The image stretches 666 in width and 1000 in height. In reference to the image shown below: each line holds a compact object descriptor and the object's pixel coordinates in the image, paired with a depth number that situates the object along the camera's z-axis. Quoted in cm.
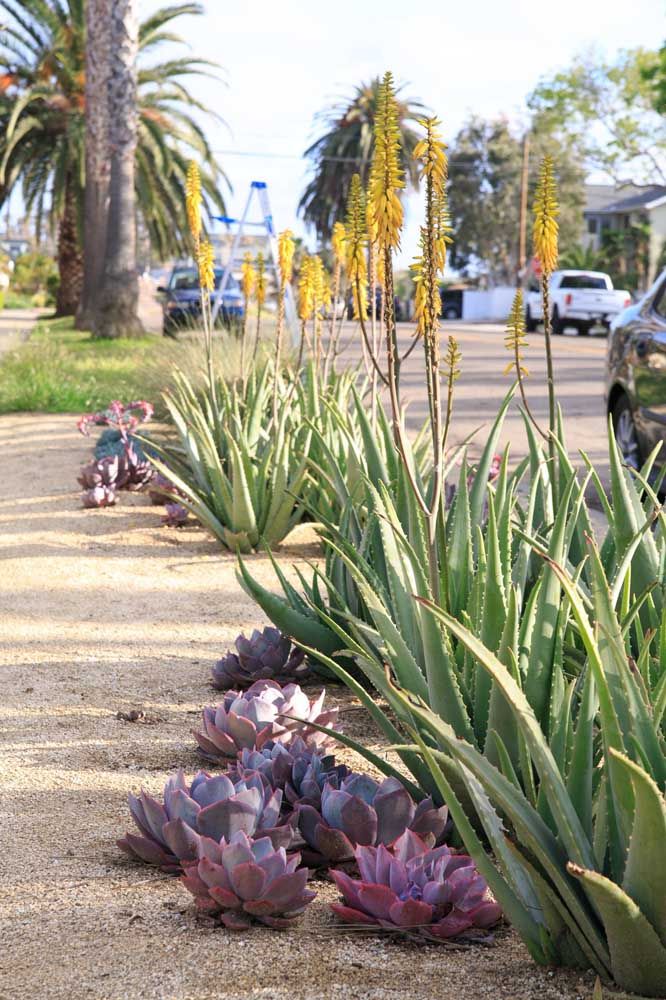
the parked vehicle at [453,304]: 5614
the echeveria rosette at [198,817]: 258
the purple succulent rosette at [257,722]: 321
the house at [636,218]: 5697
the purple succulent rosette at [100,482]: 721
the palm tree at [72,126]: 2752
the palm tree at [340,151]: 5431
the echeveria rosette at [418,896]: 236
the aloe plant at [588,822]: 195
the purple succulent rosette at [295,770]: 284
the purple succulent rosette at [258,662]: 397
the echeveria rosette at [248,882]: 240
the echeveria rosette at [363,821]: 265
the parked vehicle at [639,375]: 812
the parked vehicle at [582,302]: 3559
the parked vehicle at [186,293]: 2398
